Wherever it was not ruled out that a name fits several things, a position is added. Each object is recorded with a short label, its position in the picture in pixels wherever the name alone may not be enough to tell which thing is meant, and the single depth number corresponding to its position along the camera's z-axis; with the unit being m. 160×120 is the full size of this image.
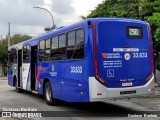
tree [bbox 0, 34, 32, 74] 67.19
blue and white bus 11.48
